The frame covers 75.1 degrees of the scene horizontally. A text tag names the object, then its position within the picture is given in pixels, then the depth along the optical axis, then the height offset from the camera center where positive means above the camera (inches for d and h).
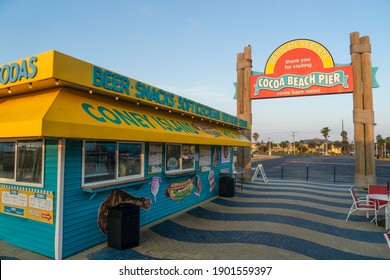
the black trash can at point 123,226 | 233.0 -70.5
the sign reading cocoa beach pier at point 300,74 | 618.2 +196.8
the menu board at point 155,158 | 325.7 -9.1
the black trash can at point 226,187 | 500.4 -70.2
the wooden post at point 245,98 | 682.8 +145.1
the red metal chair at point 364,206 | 348.5 -75.2
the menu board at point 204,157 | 455.4 -11.1
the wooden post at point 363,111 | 597.3 +97.5
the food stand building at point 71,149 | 196.5 +1.4
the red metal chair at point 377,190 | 374.2 -55.2
